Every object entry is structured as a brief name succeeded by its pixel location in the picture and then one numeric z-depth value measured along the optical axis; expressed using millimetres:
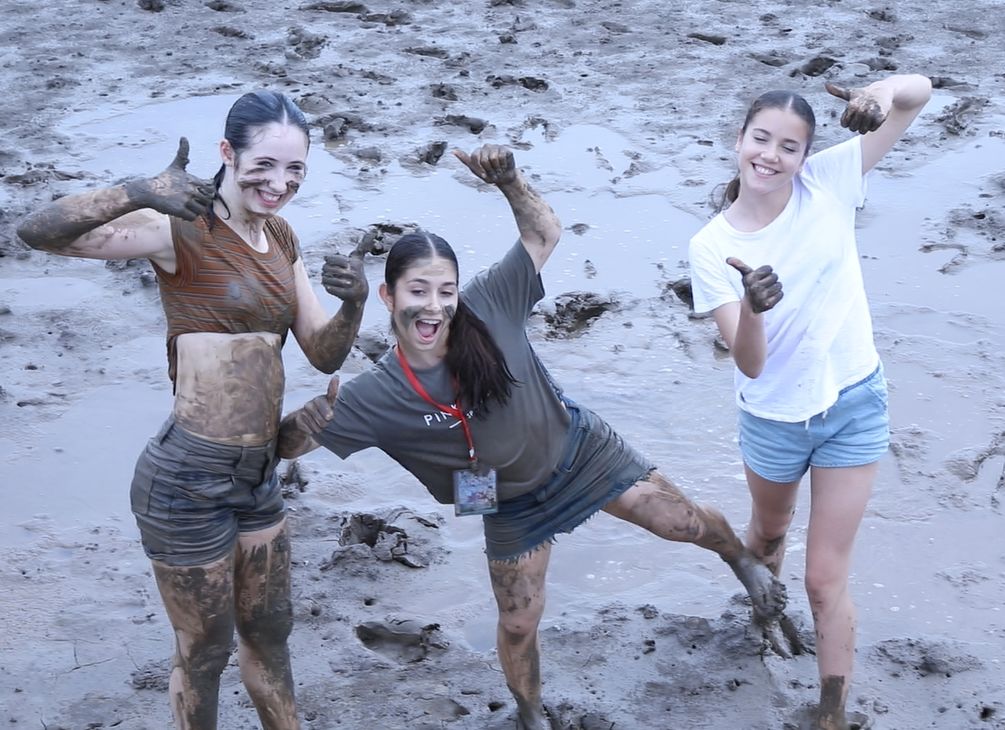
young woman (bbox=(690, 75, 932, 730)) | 3834
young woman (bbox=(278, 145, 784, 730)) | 3664
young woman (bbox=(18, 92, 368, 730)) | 3559
